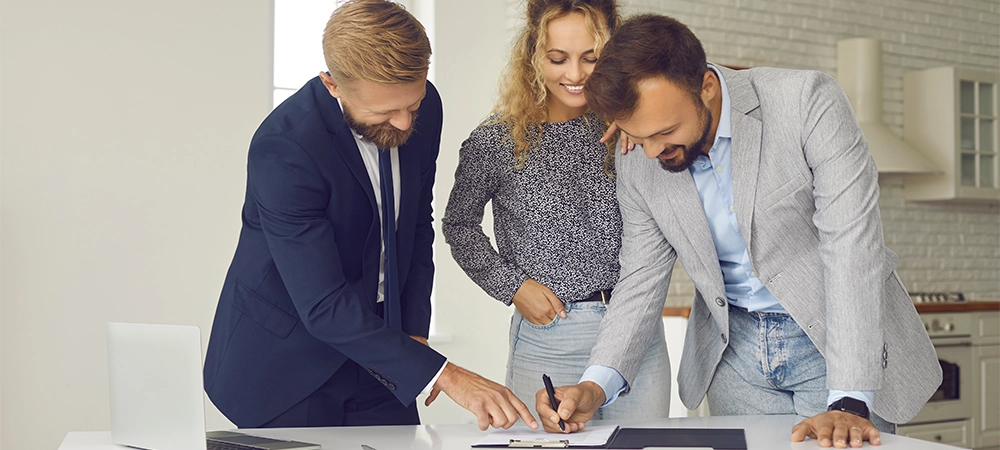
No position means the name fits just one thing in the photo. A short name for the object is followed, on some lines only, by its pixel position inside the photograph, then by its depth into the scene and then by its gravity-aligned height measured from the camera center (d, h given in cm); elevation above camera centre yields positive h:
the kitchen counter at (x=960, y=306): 513 -41
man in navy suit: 180 -7
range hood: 559 +85
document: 163 -38
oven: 516 -87
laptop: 144 -28
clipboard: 159 -37
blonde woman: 222 +7
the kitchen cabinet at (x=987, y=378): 538 -83
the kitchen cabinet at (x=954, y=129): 592 +67
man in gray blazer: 174 -3
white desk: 164 -39
